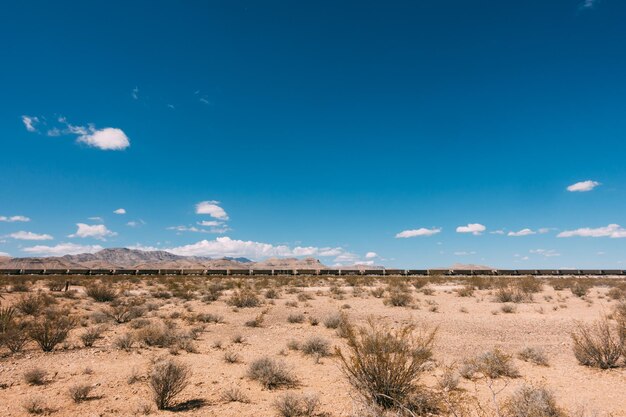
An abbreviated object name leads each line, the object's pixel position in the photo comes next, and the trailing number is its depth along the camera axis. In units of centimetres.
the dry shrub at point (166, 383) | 720
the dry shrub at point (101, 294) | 2222
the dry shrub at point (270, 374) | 848
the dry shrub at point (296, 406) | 674
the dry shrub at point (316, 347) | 1108
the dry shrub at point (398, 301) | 2184
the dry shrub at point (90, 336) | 1175
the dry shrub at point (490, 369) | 871
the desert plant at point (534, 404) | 584
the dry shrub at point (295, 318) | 1653
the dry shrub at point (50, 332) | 1102
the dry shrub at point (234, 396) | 757
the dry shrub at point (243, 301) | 2147
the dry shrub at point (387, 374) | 672
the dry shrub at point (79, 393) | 736
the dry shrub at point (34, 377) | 823
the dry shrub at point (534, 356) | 986
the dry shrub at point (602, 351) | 934
